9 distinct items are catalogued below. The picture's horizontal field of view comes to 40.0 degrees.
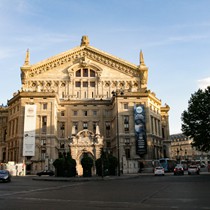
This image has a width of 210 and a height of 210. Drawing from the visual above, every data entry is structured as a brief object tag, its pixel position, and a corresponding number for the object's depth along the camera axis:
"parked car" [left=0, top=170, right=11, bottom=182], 36.53
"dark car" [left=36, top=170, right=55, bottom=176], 62.74
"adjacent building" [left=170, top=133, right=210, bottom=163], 157.16
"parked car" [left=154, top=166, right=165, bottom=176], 51.62
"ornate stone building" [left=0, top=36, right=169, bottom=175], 70.62
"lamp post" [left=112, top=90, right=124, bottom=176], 71.79
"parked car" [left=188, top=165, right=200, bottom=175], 53.62
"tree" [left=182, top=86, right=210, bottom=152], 53.45
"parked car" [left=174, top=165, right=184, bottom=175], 52.33
